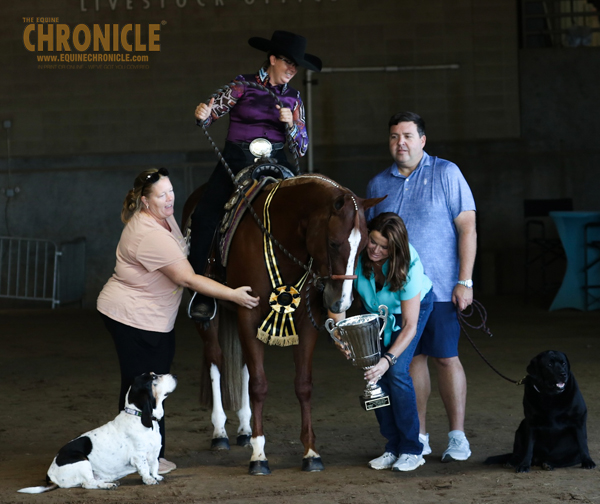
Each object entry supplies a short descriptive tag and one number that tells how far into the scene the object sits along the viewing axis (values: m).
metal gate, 22.53
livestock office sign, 22.05
